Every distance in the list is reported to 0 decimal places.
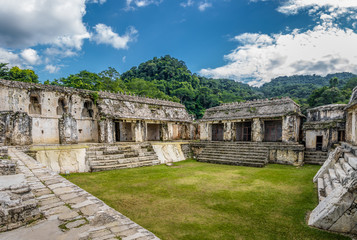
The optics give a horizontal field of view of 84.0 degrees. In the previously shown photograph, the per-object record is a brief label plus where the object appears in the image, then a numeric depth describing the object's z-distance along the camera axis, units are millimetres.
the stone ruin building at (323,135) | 13391
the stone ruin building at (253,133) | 12859
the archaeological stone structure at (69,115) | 11414
